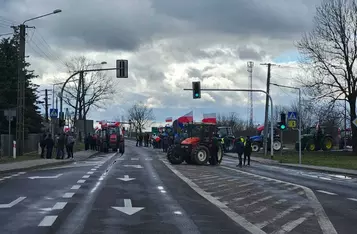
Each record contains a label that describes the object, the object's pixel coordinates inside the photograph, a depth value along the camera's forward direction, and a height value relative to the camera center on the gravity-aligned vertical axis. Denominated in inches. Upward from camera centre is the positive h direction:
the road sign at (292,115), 1454.5 +50.0
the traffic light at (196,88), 1536.7 +131.8
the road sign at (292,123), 1447.7 +26.8
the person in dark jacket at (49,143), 1375.5 -22.8
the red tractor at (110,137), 2145.7 -12.4
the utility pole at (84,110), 2736.2 +136.6
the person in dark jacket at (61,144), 1401.2 -26.0
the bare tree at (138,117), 6464.6 +205.1
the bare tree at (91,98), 3164.4 +229.2
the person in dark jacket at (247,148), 1333.7 -36.4
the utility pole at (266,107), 1969.4 +97.9
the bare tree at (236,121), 5596.0 +134.3
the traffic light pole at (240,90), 1585.9 +131.1
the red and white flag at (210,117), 1411.3 +45.3
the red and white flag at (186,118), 1710.1 +51.1
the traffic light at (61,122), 1588.3 +34.7
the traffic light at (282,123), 1519.4 +29.4
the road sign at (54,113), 1491.6 +59.4
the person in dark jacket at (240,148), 1290.7 -35.5
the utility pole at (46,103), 3415.4 +209.4
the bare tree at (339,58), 1908.2 +269.6
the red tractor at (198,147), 1200.2 -30.8
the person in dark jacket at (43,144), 1390.6 -25.7
